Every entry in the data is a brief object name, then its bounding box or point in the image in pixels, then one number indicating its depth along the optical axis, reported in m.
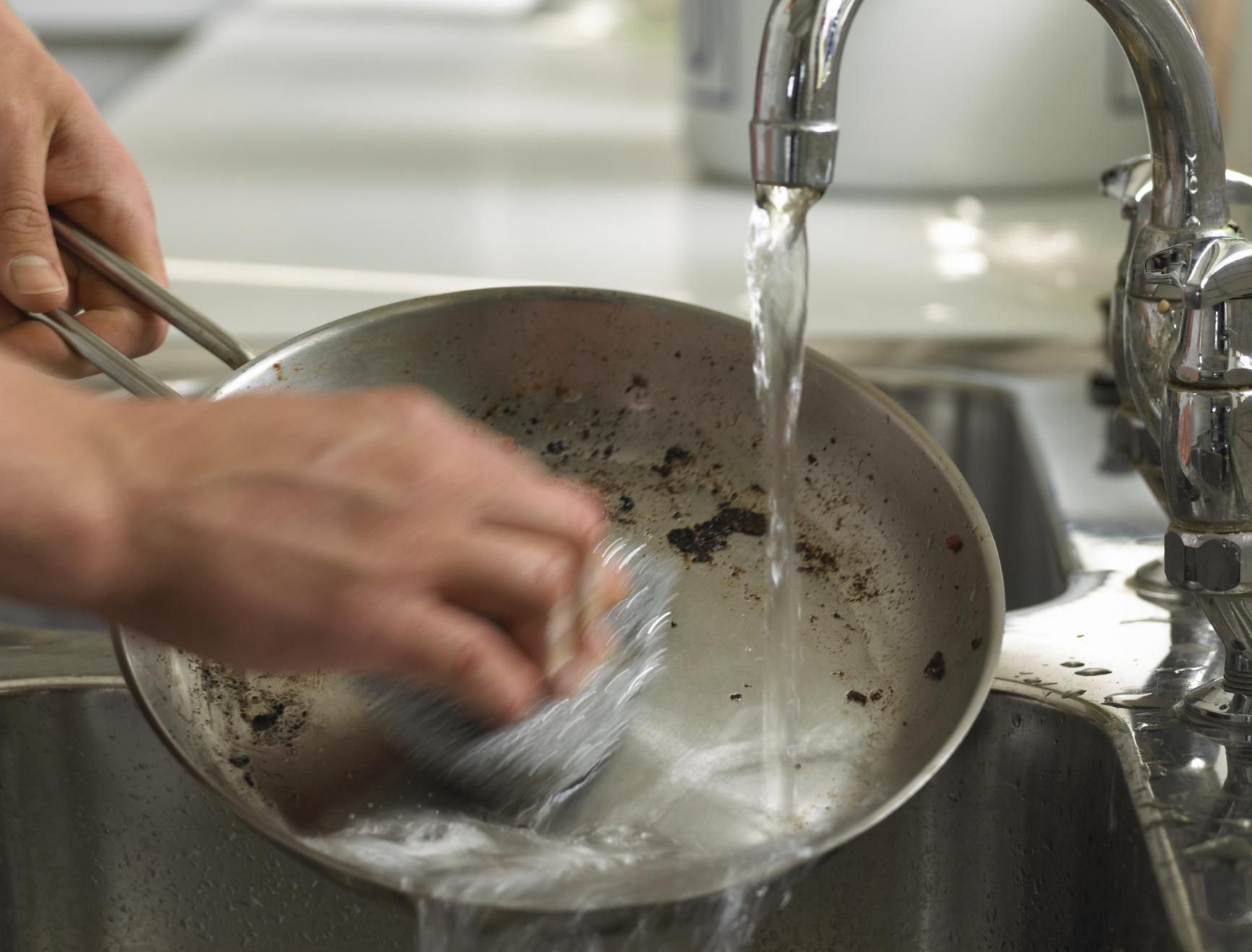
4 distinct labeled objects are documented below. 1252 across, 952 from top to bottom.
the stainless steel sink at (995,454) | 1.25
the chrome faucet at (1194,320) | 0.92
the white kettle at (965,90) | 1.72
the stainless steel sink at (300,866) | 1.01
